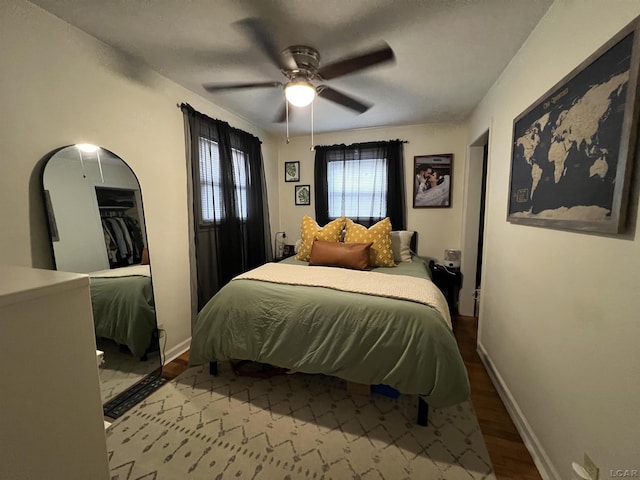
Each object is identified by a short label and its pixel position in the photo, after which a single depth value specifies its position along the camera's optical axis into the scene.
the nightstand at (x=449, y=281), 3.14
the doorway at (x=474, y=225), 3.01
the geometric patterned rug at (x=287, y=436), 1.34
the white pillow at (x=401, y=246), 3.01
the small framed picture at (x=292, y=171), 3.94
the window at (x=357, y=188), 3.53
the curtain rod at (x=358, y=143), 3.41
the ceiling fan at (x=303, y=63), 1.60
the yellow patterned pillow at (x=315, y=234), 2.98
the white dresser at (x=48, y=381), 0.57
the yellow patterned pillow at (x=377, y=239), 2.72
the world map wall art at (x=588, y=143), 0.86
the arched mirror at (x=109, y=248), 1.58
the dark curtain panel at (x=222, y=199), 2.53
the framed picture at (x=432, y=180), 3.33
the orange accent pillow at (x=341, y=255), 2.57
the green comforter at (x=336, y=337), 1.49
